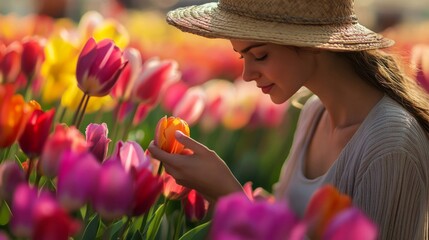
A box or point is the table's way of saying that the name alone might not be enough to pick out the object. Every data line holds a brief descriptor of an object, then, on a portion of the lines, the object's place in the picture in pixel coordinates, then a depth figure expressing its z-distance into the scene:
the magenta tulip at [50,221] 1.62
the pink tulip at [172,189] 2.10
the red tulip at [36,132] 1.88
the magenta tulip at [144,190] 1.80
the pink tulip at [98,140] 1.93
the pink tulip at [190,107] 2.54
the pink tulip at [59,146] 1.78
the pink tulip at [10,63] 2.40
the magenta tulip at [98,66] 2.10
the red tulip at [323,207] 1.71
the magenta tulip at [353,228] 1.60
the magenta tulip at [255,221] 1.62
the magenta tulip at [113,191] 1.71
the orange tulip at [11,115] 1.78
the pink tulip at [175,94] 2.62
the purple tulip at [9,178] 1.81
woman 2.21
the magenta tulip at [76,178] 1.70
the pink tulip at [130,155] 1.87
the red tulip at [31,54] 2.41
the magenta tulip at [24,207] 1.64
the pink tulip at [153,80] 2.36
